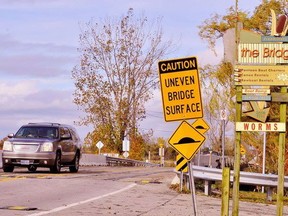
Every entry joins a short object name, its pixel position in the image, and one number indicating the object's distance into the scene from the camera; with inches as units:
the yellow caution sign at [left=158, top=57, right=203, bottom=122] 534.6
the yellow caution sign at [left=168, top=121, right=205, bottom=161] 562.3
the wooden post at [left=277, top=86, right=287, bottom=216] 483.2
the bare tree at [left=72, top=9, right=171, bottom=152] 2930.6
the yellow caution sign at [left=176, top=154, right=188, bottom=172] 823.1
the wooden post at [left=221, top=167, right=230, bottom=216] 480.4
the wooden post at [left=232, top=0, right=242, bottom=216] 491.5
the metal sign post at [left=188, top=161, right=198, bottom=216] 526.0
